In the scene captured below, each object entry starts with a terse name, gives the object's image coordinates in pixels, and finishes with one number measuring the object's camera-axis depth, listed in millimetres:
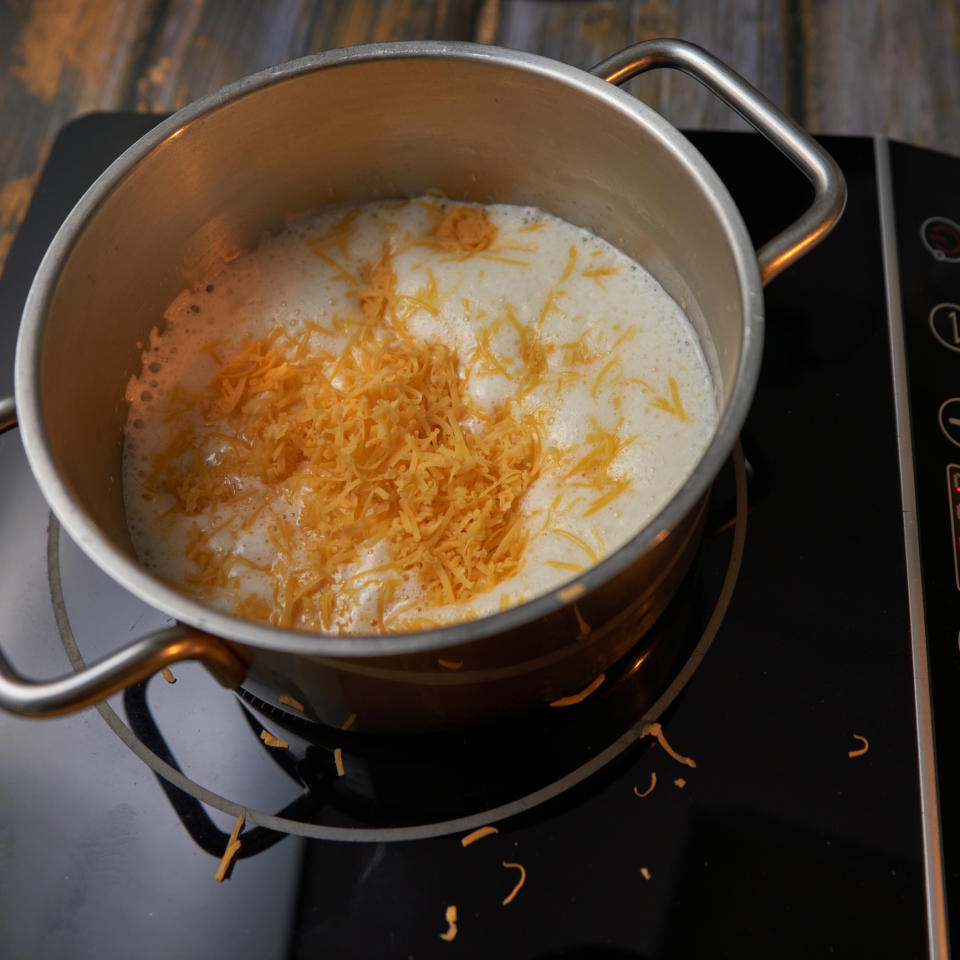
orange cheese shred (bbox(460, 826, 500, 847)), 419
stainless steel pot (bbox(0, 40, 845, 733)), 373
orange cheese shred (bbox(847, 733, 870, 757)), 425
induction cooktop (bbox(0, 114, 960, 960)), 410
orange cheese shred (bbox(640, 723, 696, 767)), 428
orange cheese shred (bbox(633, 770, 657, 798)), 423
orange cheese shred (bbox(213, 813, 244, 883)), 419
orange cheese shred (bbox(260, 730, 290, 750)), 435
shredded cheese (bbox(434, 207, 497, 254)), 500
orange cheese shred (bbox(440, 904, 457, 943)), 408
